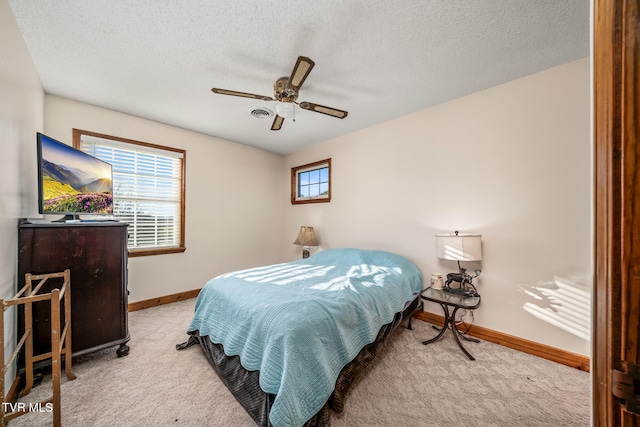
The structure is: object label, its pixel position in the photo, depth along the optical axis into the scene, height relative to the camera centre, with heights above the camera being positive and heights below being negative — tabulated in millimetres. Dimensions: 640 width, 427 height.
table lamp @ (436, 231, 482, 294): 2156 -351
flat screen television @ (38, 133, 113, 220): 1730 +260
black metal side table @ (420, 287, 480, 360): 2039 -796
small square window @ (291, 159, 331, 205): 3986 +568
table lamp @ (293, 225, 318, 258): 3855 -412
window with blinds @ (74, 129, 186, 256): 2918 +338
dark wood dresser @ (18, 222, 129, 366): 1667 -488
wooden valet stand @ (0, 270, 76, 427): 1230 -839
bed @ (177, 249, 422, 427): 1266 -808
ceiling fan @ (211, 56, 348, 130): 1602 +1010
